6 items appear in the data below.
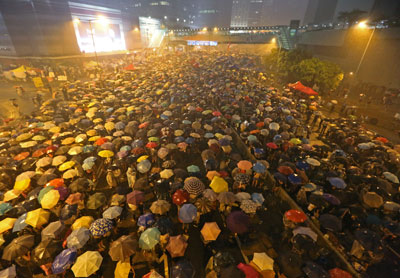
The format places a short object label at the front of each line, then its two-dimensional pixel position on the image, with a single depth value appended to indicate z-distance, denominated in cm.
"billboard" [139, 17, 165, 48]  6788
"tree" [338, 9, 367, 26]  3259
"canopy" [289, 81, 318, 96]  2197
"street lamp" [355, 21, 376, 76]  2950
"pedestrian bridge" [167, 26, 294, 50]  5178
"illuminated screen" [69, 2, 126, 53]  4500
